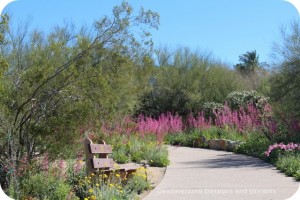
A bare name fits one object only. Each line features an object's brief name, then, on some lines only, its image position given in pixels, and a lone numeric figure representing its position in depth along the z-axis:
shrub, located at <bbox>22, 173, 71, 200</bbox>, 7.15
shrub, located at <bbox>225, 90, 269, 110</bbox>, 21.86
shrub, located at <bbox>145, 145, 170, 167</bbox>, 12.29
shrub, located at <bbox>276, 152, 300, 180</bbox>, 9.88
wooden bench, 8.28
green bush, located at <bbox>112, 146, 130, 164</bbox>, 12.32
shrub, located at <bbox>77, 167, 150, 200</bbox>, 7.36
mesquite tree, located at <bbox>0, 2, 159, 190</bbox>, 7.83
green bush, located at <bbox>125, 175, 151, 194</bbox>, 8.41
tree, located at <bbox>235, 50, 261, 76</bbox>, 46.56
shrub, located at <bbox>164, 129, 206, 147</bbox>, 19.40
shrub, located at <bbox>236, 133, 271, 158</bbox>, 14.15
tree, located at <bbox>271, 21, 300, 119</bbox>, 15.19
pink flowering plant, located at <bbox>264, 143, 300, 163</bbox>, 11.61
